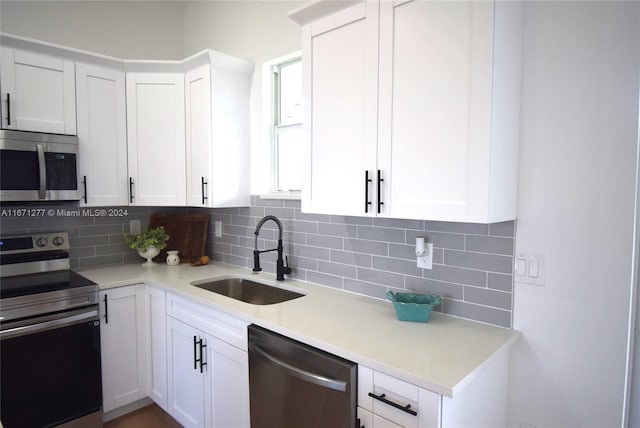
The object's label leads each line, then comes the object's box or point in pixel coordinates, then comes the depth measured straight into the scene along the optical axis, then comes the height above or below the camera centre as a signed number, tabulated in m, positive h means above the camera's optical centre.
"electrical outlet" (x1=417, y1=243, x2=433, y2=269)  1.82 -0.29
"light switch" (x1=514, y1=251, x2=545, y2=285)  1.52 -0.28
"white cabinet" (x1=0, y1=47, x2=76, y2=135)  2.25 +0.63
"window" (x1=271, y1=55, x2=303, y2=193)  2.56 +0.49
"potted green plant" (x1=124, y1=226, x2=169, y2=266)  2.92 -0.35
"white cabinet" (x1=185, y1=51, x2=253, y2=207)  2.59 +0.45
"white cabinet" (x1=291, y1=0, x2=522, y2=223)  1.37 +0.35
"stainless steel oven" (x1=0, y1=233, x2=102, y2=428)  2.01 -0.84
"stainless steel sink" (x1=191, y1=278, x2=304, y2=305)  2.38 -0.61
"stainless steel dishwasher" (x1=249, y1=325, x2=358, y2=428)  1.42 -0.76
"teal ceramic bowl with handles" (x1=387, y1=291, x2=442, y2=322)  1.67 -0.48
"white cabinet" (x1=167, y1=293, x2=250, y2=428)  1.89 -0.92
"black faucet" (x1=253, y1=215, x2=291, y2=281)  2.39 -0.41
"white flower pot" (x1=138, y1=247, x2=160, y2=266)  2.95 -0.45
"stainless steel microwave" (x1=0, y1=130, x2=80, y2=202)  2.21 +0.17
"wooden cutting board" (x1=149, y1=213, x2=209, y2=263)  3.07 -0.29
